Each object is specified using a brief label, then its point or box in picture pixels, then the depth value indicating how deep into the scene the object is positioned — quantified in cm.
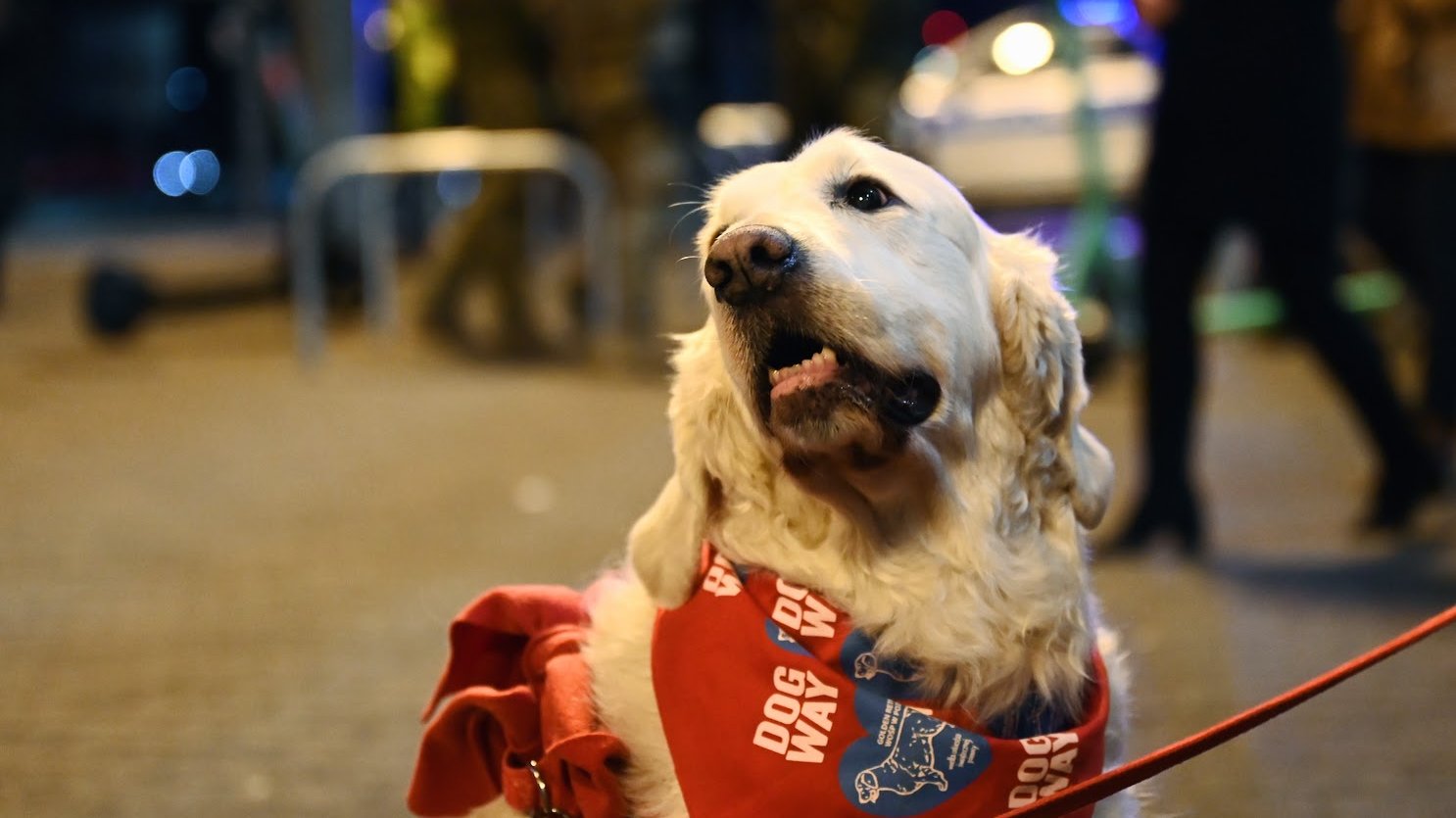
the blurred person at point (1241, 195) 463
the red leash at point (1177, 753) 200
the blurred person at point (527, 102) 855
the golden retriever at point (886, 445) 200
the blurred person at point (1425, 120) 546
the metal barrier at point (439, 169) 880
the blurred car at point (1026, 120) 938
